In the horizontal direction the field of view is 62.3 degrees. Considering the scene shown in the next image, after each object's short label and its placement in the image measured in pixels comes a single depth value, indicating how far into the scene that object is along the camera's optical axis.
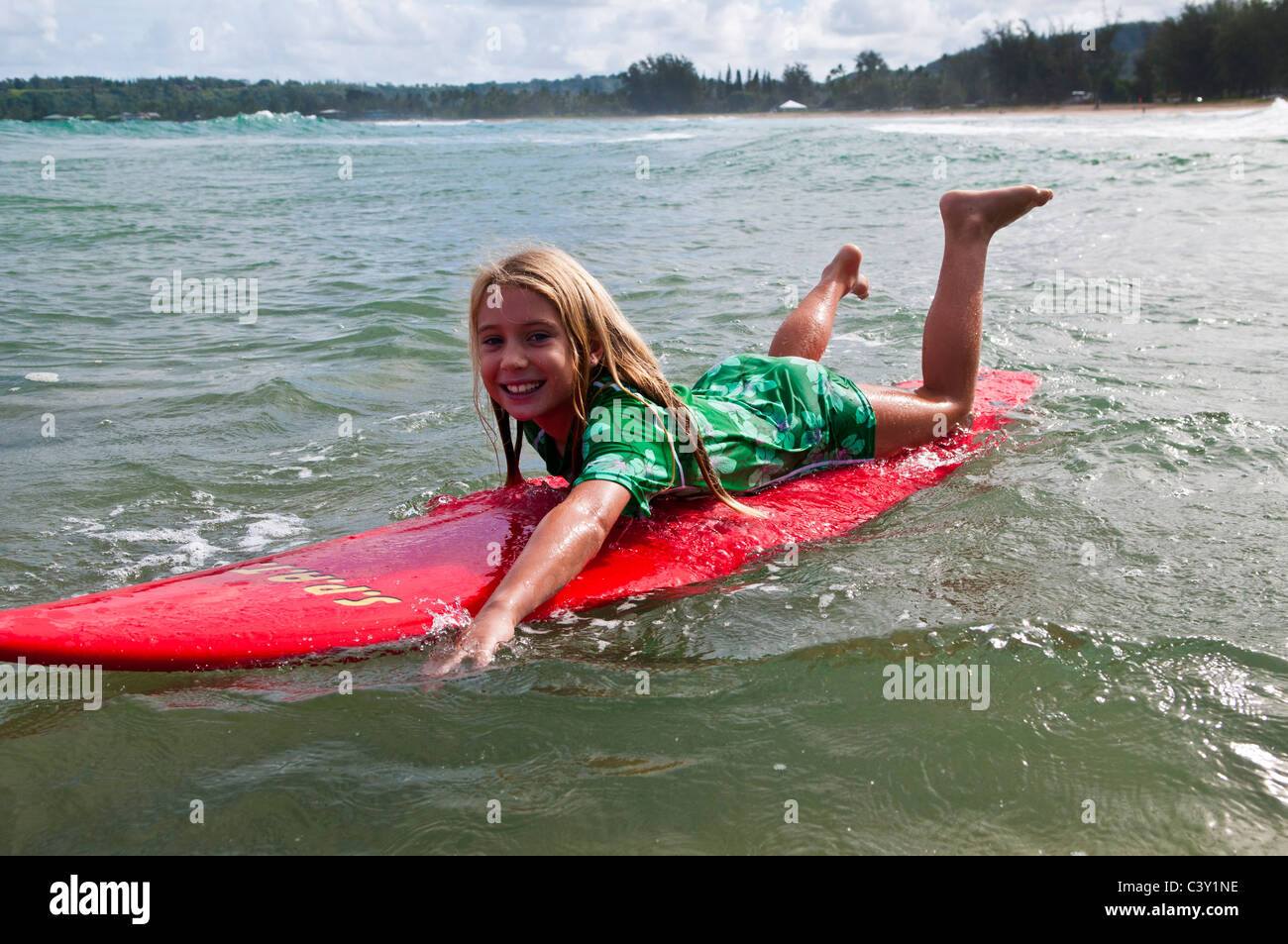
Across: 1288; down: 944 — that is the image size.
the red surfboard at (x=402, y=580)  2.50
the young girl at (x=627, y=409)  2.66
